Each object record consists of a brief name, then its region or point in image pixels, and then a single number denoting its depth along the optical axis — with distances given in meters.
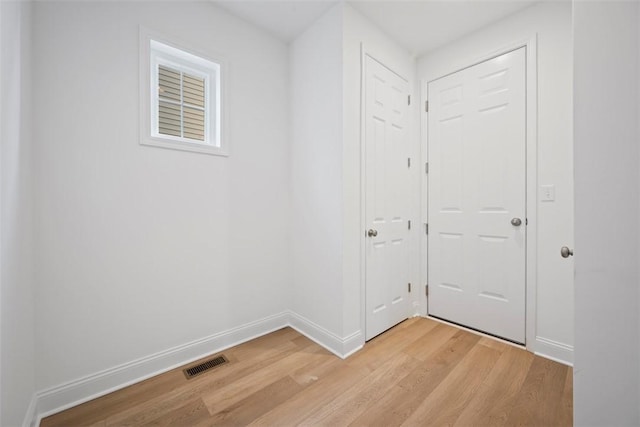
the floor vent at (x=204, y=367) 1.74
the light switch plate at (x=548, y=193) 1.88
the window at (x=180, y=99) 1.72
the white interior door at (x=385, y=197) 2.16
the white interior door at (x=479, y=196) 2.05
